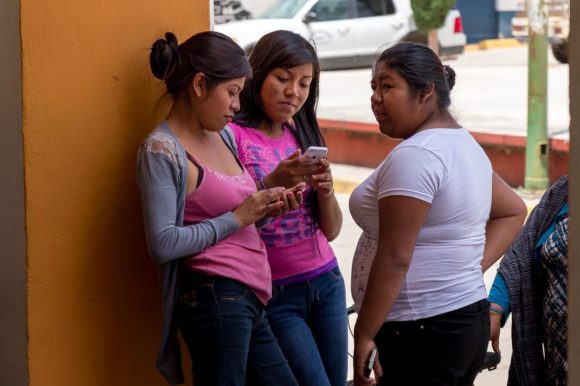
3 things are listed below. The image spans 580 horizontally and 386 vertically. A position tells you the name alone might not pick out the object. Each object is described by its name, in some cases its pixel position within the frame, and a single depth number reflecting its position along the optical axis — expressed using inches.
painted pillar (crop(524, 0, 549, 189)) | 375.2
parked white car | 676.7
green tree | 669.3
